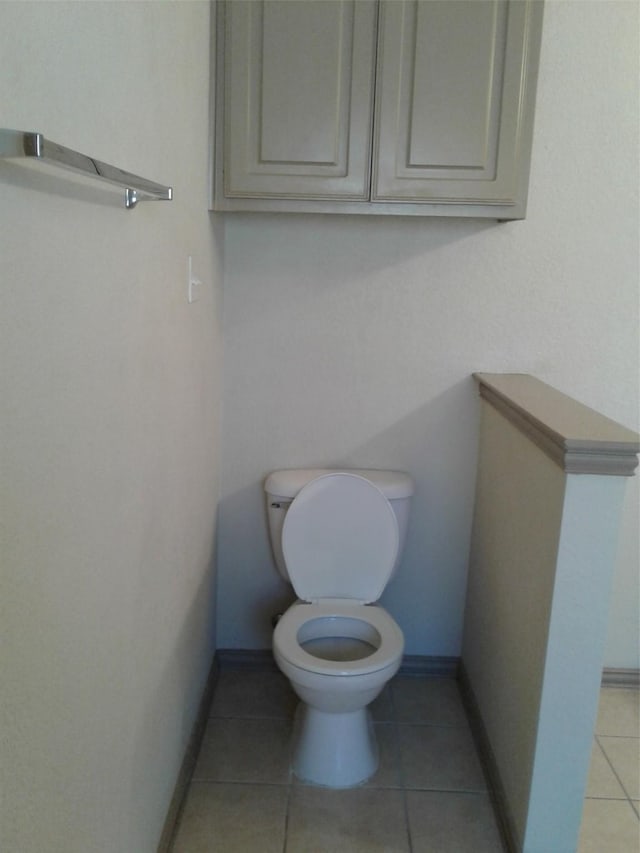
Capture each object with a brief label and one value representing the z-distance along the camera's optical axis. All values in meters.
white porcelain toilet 1.98
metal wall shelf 0.67
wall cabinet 1.88
